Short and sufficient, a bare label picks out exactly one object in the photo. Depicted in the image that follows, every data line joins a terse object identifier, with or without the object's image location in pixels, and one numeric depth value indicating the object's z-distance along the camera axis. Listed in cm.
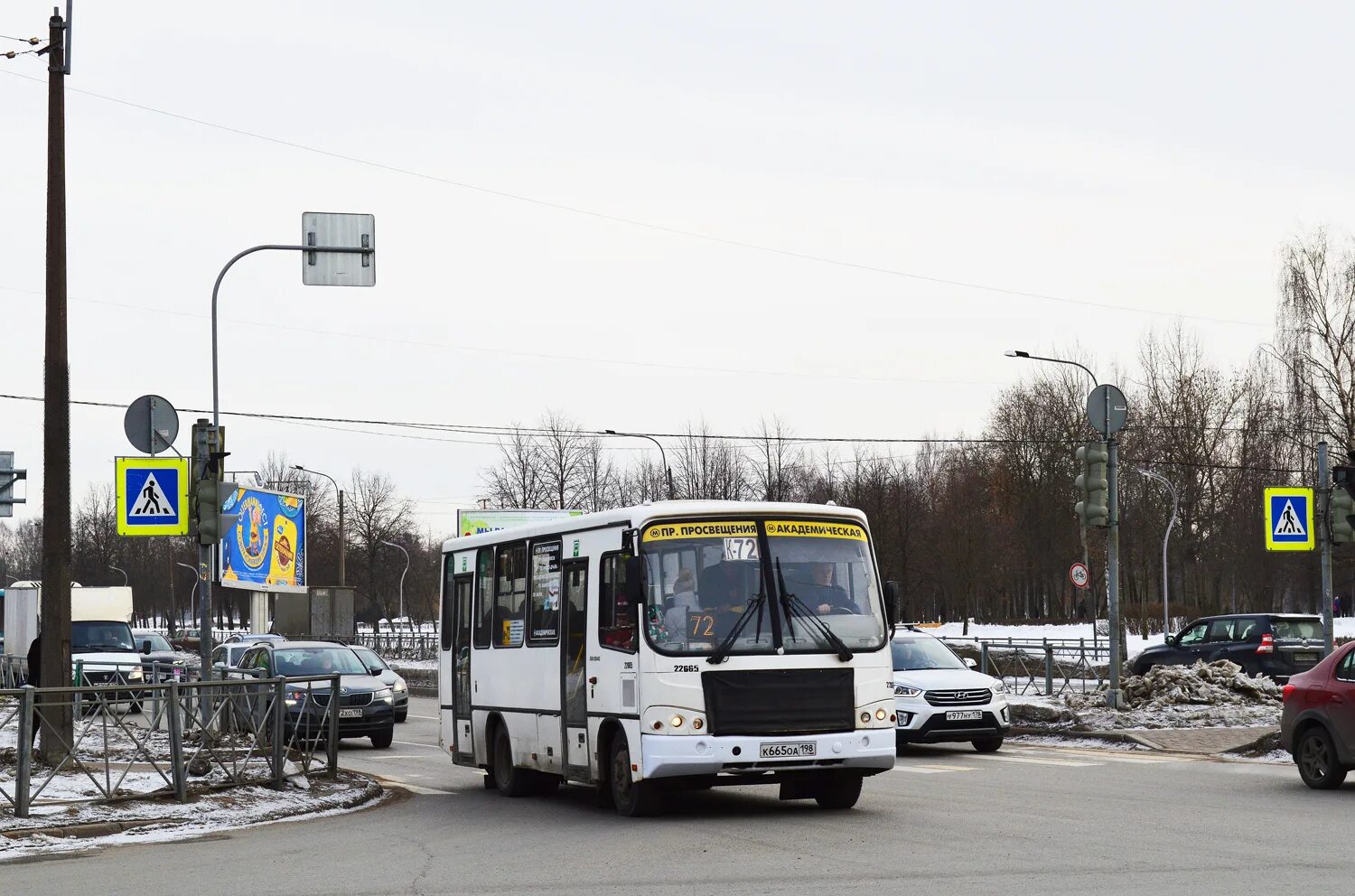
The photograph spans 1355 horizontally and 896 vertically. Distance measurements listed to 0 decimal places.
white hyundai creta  2125
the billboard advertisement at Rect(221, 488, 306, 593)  4975
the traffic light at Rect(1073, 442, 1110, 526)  2472
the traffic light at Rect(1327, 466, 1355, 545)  2125
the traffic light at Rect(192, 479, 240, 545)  1977
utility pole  1791
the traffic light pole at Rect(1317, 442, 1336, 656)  2220
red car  1530
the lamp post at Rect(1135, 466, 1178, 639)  6771
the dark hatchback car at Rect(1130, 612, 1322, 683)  2922
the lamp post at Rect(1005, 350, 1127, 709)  2488
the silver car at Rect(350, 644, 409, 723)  2681
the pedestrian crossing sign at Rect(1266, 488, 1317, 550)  2325
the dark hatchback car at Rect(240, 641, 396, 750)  2472
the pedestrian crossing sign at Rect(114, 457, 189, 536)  1977
